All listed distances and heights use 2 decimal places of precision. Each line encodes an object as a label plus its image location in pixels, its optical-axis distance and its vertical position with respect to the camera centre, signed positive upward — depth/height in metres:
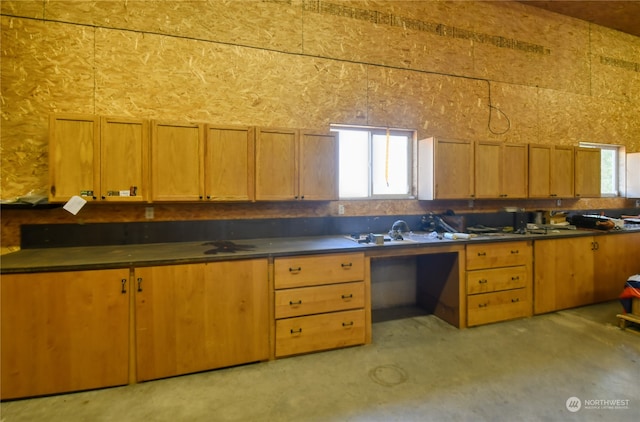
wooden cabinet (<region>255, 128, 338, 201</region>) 2.63 +0.39
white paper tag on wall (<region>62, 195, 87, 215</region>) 2.16 +0.02
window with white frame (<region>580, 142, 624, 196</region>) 4.62 +0.59
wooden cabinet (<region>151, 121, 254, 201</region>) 2.38 +0.38
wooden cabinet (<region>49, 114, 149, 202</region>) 2.18 +0.38
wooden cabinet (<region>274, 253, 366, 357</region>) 2.33 -0.77
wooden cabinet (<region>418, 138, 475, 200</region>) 3.27 +0.44
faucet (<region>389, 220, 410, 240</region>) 2.85 -0.23
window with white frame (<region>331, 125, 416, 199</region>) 3.31 +0.53
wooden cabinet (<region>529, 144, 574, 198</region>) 3.62 +0.46
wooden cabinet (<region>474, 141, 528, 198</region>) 3.41 +0.45
